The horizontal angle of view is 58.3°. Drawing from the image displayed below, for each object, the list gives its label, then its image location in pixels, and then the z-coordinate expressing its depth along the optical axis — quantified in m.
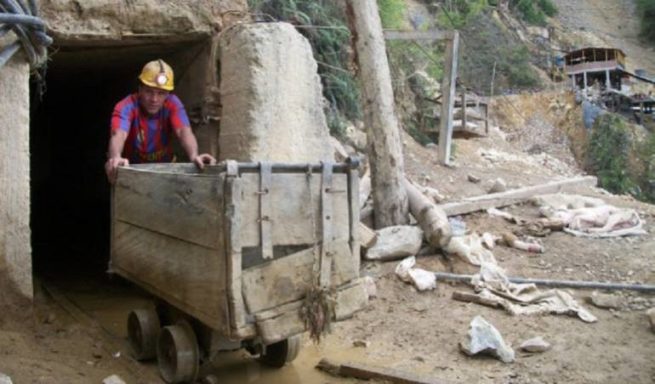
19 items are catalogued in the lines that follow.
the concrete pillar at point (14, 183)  4.06
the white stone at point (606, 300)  5.12
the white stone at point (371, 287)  5.42
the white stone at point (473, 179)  9.62
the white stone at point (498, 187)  8.66
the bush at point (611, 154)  19.95
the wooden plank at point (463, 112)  12.77
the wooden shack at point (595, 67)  30.17
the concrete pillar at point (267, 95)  4.96
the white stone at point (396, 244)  6.01
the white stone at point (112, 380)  3.19
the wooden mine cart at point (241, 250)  2.92
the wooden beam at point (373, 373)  3.69
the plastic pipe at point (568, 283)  5.40
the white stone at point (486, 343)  4.20
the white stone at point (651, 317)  4.64
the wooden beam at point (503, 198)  7.18
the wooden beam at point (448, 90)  9.28
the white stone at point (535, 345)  4.33
